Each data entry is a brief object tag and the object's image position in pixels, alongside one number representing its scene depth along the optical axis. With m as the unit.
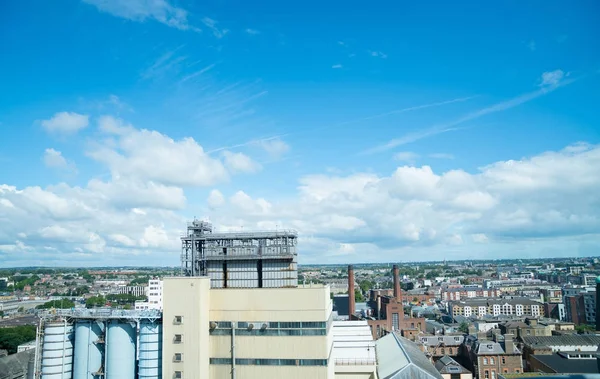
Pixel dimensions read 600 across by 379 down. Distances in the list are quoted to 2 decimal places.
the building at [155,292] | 131.62
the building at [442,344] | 81.81
